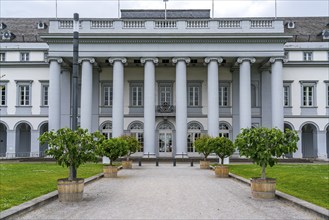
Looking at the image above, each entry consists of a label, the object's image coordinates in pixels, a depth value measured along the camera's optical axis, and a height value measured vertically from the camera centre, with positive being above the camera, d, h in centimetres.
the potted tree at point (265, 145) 1447 -29
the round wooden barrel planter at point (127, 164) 3130 -192
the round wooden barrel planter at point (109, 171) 2306 -177
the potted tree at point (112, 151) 2309 -76
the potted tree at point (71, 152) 1348 -48
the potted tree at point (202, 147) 2953 -72
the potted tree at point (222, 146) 2536 -54
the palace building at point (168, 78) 4072 +572
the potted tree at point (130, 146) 3135 -69
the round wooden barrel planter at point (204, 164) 3120 -192
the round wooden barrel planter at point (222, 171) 2334 -180
